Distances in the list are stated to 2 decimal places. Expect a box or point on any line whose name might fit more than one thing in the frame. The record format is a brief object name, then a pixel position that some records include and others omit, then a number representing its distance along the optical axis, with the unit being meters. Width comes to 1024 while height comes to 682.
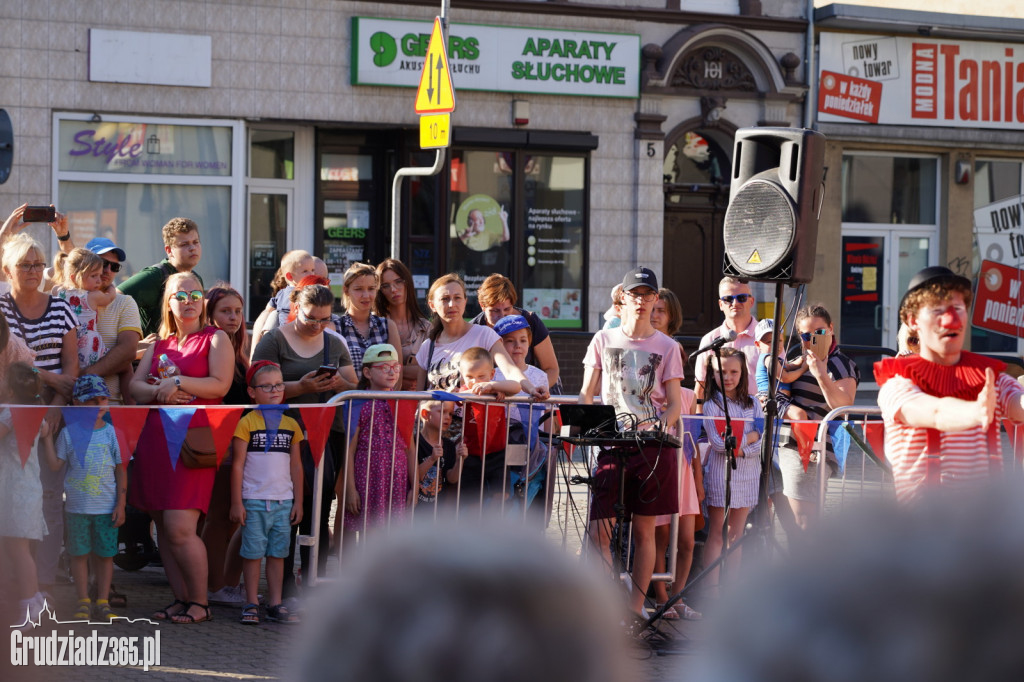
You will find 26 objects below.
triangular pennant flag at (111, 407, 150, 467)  12.70
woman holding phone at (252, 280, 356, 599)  13.59
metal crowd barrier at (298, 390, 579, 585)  13.16
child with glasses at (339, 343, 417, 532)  13.30
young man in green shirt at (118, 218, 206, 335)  15.87
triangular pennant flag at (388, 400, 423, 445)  13.38
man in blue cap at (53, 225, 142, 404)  14.22
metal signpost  19.78
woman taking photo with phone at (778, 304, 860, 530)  14.95
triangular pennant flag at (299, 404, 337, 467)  13.18
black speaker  12.98
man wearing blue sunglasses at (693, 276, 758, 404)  16.39
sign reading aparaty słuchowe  29.97
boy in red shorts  13.12
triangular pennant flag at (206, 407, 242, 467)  12.82
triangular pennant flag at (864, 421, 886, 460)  14.49
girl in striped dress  14.35
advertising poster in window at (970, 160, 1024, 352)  36.75
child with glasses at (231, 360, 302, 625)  12.89
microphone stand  12.53
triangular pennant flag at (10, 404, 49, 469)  12.16
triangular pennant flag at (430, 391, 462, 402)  13.39
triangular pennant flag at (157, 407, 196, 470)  12.77
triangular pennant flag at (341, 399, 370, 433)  13.26
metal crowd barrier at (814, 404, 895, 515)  14.45
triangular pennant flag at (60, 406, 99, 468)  12.56
